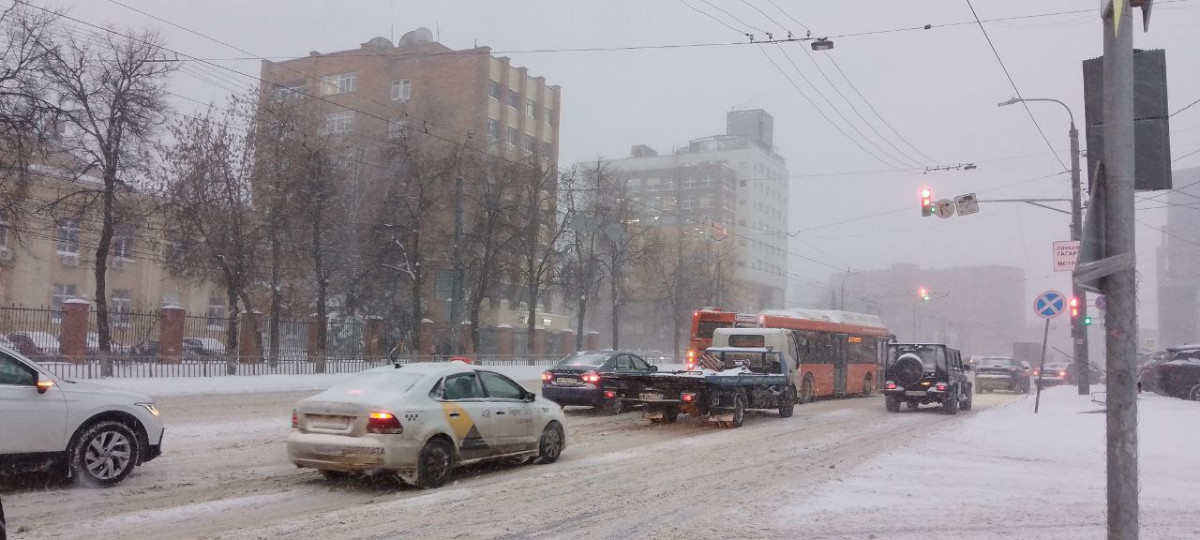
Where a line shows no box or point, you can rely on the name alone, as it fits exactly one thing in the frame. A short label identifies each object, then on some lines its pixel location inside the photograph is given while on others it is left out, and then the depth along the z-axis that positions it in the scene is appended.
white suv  8.34
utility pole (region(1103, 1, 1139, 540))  4.25
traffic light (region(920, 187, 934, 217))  24.20
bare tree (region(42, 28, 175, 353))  28.61
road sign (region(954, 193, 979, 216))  22.95
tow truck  17.16
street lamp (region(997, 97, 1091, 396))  24.78
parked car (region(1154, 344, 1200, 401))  23.58
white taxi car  9.09
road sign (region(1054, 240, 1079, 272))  20.79
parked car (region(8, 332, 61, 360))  25.88
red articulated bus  26.34
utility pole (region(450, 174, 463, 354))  38.12
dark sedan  19.89
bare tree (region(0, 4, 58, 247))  24.14
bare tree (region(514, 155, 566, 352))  47.19
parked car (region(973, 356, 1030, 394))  36.91
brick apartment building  63.38
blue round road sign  18.83
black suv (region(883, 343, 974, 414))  22.36
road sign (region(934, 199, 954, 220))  23.88
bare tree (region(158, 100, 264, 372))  33.97
